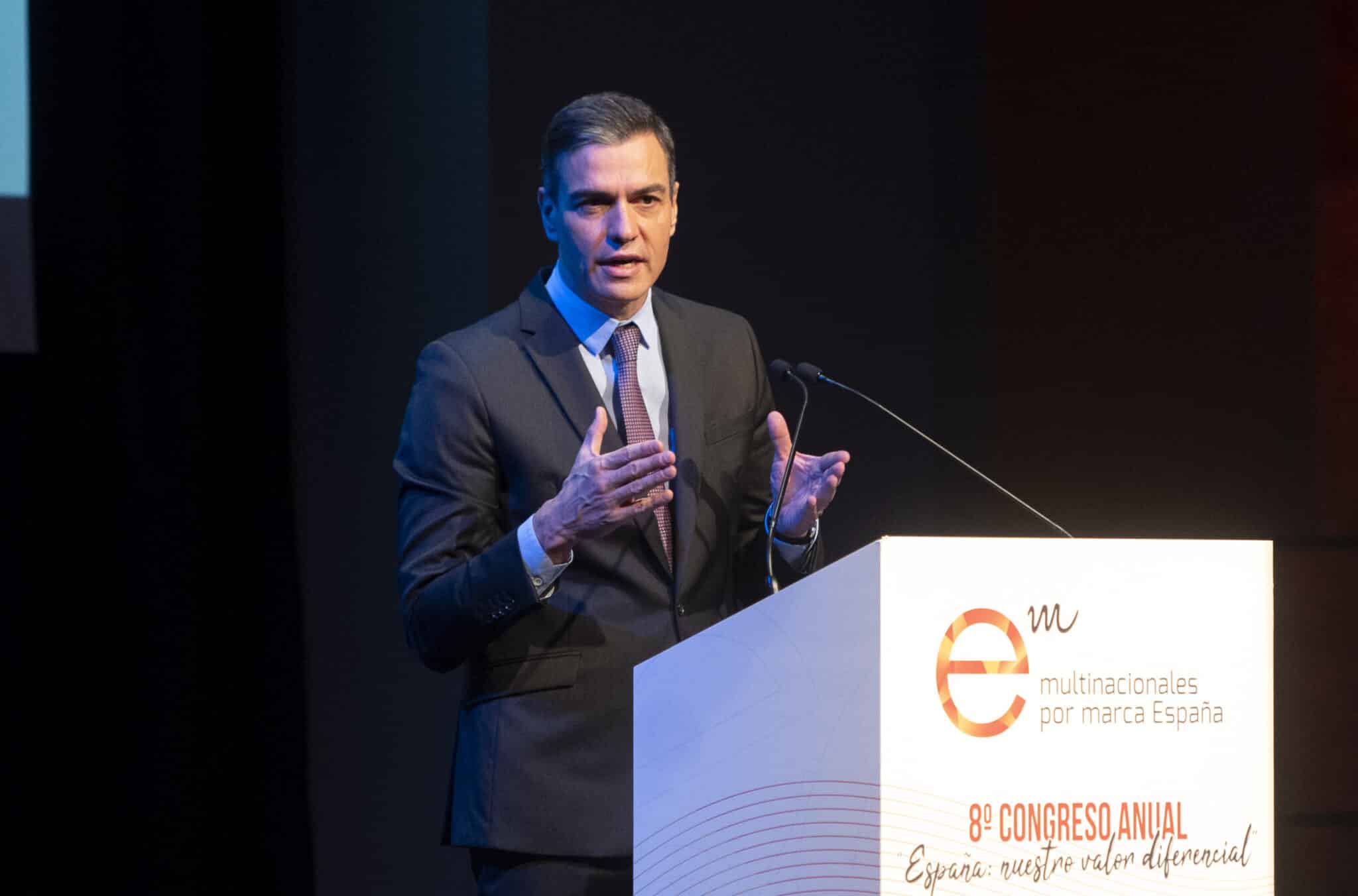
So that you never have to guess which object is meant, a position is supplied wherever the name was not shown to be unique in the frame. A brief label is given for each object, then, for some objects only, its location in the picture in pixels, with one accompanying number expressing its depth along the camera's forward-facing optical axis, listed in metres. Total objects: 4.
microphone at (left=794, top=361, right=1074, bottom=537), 6.97
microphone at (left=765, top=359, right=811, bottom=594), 6.93
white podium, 6.49
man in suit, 6.93
